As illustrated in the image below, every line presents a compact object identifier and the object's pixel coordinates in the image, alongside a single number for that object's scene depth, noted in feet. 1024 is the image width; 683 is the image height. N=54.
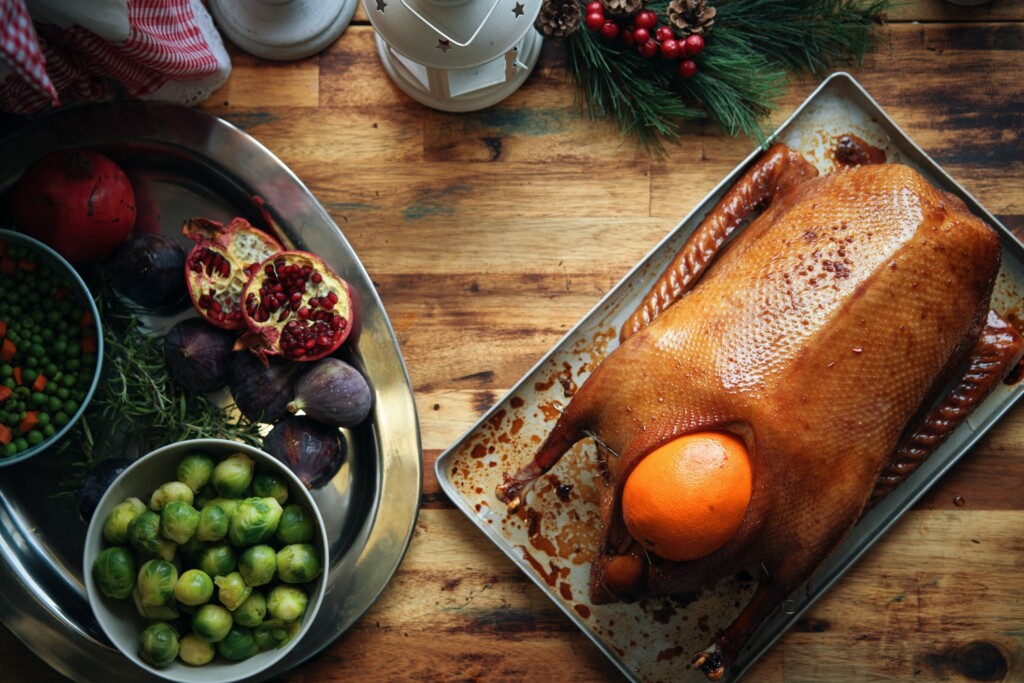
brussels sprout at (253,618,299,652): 4.35
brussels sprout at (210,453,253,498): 4.34
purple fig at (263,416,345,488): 4.68
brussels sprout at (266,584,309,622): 4.31
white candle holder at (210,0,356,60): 5.02
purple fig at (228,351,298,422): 4.68
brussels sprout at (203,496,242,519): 4.31
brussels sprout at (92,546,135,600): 4.21
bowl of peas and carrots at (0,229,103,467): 4.43
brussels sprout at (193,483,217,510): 4.46
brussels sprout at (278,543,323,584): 4.31
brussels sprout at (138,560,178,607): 4.17
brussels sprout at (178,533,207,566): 4.35
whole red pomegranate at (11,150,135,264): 4.52
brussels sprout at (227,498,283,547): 4.26
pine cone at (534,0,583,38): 4.82
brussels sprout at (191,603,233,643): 4.19
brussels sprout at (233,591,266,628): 4.28
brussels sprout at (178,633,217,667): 4.30
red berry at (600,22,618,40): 4.90
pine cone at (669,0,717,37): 4.91
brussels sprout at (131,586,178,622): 4.27
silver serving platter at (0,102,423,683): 4.81
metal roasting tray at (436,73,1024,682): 4.94
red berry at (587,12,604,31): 4.88
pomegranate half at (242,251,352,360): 4.64
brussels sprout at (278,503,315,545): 4.39
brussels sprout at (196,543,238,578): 4.27
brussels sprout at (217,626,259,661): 4.29
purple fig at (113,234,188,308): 4.58
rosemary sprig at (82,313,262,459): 4.72
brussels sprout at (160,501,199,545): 4.17
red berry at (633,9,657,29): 4.92
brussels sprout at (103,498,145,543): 4.27
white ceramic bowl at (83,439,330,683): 4.26
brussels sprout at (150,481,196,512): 4.28
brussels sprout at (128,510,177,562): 4.18
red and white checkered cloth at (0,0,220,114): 4.15
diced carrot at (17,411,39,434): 4.42
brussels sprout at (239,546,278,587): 4.25
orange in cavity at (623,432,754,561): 3.84
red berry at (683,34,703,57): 4.90
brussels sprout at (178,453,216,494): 4.36
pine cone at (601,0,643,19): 4.88
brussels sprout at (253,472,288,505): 4.42
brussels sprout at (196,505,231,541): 4.24
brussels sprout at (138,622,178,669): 4.21
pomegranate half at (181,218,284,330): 4.67
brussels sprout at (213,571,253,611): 4.24
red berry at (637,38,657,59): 4.94
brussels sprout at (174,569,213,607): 4.15
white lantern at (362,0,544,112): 3.88
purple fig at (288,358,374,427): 4.64
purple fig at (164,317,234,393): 4.62
